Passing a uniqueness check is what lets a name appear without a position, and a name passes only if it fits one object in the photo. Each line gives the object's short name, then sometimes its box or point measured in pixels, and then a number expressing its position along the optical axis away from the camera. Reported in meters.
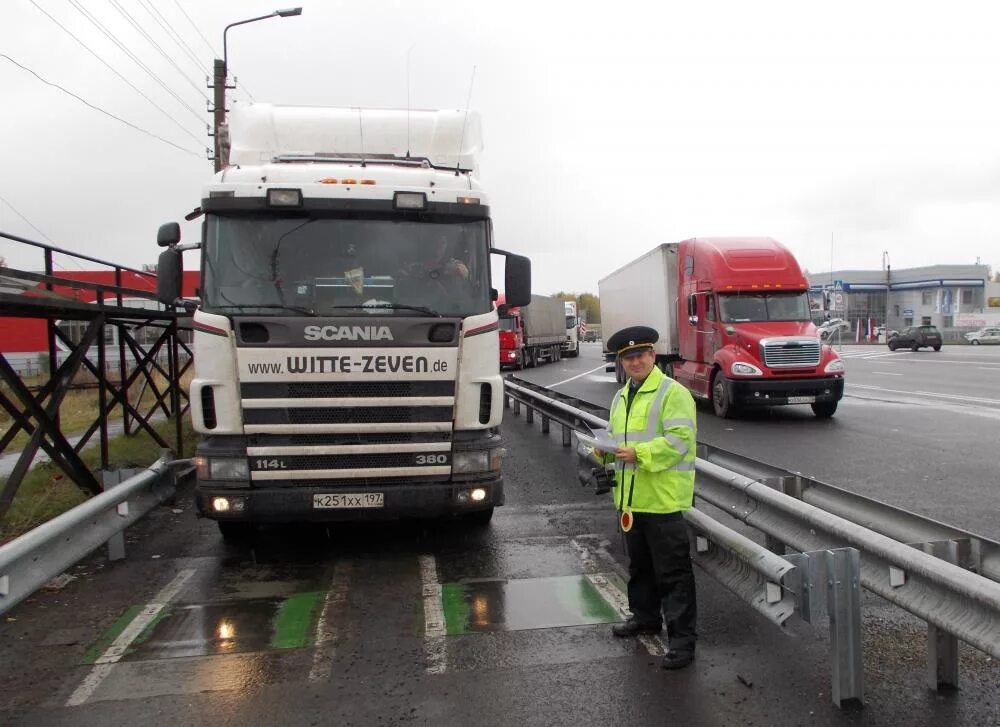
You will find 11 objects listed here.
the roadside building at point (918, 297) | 70.31
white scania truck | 5.37
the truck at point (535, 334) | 33.78
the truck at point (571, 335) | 48.50
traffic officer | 3.96
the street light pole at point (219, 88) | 17.95
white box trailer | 17.50
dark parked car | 42.63
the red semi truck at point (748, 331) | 13.68
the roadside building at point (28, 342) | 27.14
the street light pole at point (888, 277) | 74.78
